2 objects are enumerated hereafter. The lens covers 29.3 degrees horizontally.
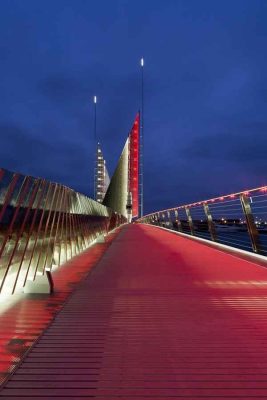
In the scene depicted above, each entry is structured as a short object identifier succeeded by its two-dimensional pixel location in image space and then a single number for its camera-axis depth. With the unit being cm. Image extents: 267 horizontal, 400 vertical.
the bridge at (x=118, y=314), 244
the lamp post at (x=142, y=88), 7394
